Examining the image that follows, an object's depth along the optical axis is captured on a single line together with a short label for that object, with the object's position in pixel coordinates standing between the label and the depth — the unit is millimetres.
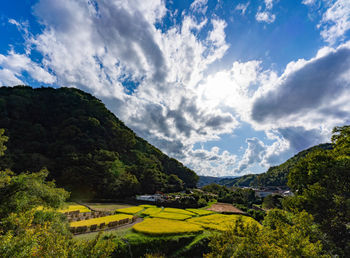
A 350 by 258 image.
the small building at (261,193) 103750
